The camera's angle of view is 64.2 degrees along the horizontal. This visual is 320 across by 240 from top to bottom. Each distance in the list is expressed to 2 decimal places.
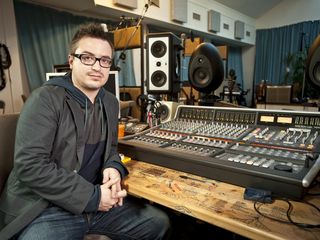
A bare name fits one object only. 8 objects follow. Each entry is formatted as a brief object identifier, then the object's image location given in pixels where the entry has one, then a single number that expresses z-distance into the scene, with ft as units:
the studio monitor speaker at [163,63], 5.81
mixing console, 2.64
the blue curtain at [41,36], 11.09
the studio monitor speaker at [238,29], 21.57
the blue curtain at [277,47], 21.80
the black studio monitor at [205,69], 5.11
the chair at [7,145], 3.37
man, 2.92
